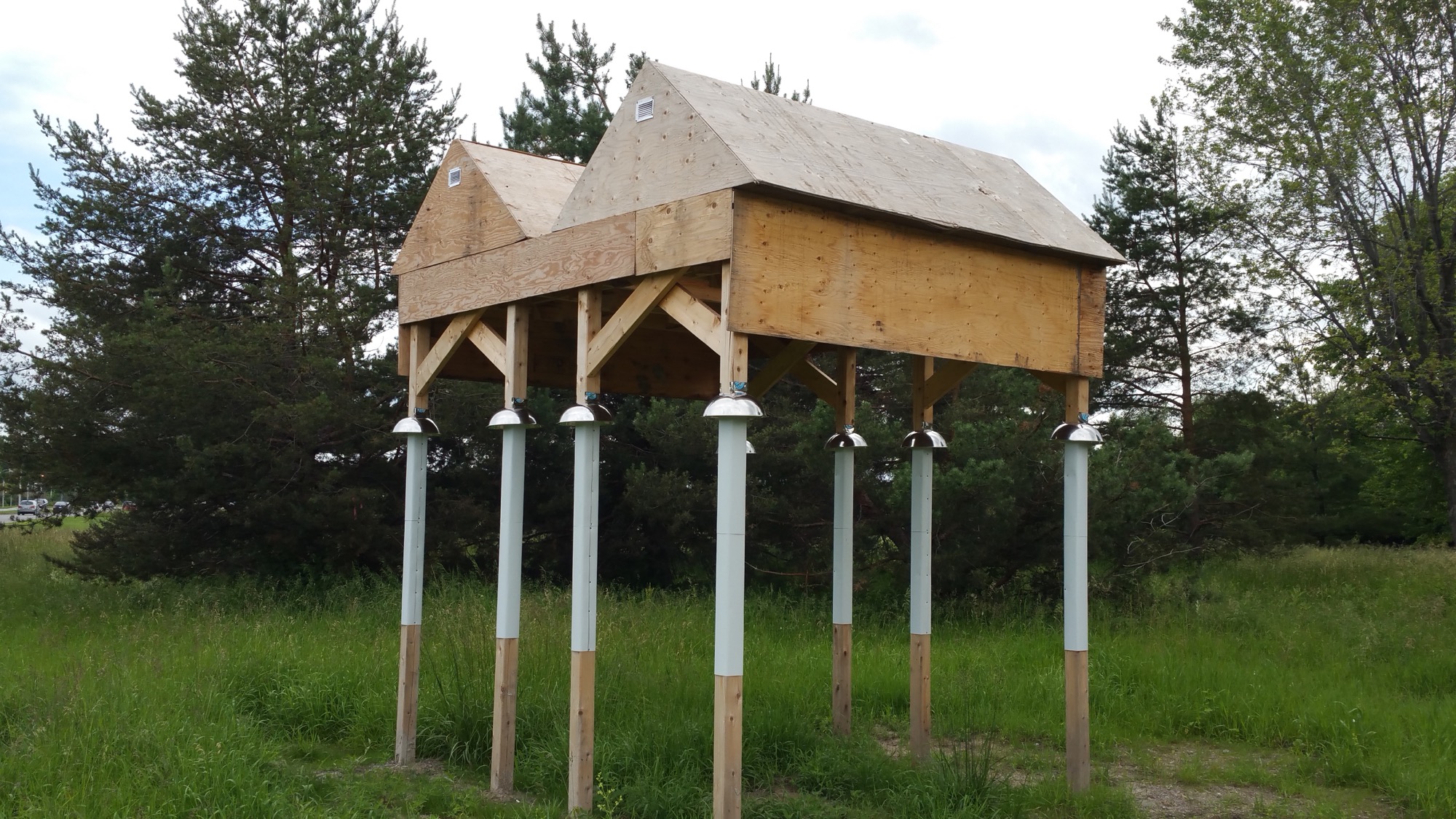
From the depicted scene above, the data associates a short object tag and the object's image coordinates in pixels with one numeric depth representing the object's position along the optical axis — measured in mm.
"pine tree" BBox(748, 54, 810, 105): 19391
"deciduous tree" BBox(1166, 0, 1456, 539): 15602
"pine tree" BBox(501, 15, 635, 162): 18750
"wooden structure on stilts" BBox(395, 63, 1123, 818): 5258
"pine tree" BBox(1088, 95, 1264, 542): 22156
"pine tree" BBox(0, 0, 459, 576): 14820
